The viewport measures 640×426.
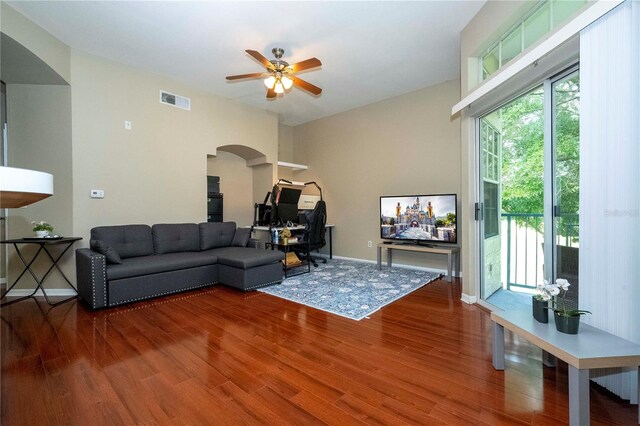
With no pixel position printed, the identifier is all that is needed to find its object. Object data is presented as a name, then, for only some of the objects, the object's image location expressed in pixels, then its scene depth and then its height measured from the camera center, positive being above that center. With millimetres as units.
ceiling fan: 3002 +1597
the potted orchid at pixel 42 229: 3143 -185
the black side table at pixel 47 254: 3010 -513
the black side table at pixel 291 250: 4341 -687
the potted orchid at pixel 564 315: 1512 -577
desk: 4833 -302
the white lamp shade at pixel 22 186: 876 +90
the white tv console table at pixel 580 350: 1260 -682
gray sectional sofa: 3004 -610
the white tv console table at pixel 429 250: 4113 -600
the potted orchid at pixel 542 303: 1678 -567
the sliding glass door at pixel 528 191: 2152 +190
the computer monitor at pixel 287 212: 5000 -6
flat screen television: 4266 -113
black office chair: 4805 -265
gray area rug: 3068 -1023
